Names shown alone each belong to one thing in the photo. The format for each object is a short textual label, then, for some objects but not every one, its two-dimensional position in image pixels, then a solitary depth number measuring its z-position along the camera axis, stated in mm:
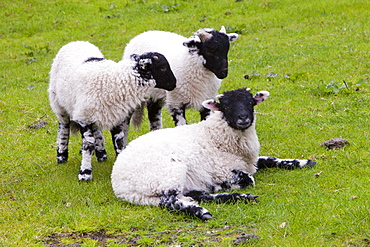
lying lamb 13750
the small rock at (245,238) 10898
